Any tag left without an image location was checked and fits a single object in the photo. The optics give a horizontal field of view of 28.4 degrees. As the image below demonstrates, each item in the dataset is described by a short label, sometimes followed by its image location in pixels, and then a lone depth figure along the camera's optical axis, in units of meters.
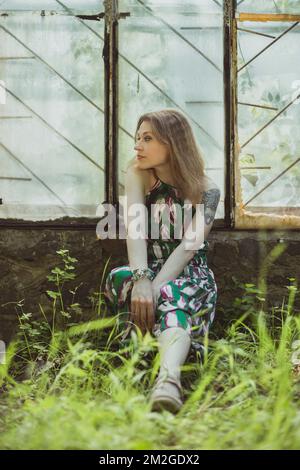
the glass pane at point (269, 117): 3.48
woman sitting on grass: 2.54
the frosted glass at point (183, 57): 3.49
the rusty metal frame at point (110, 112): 3.49
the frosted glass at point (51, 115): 3.51
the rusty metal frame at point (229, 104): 3.47
